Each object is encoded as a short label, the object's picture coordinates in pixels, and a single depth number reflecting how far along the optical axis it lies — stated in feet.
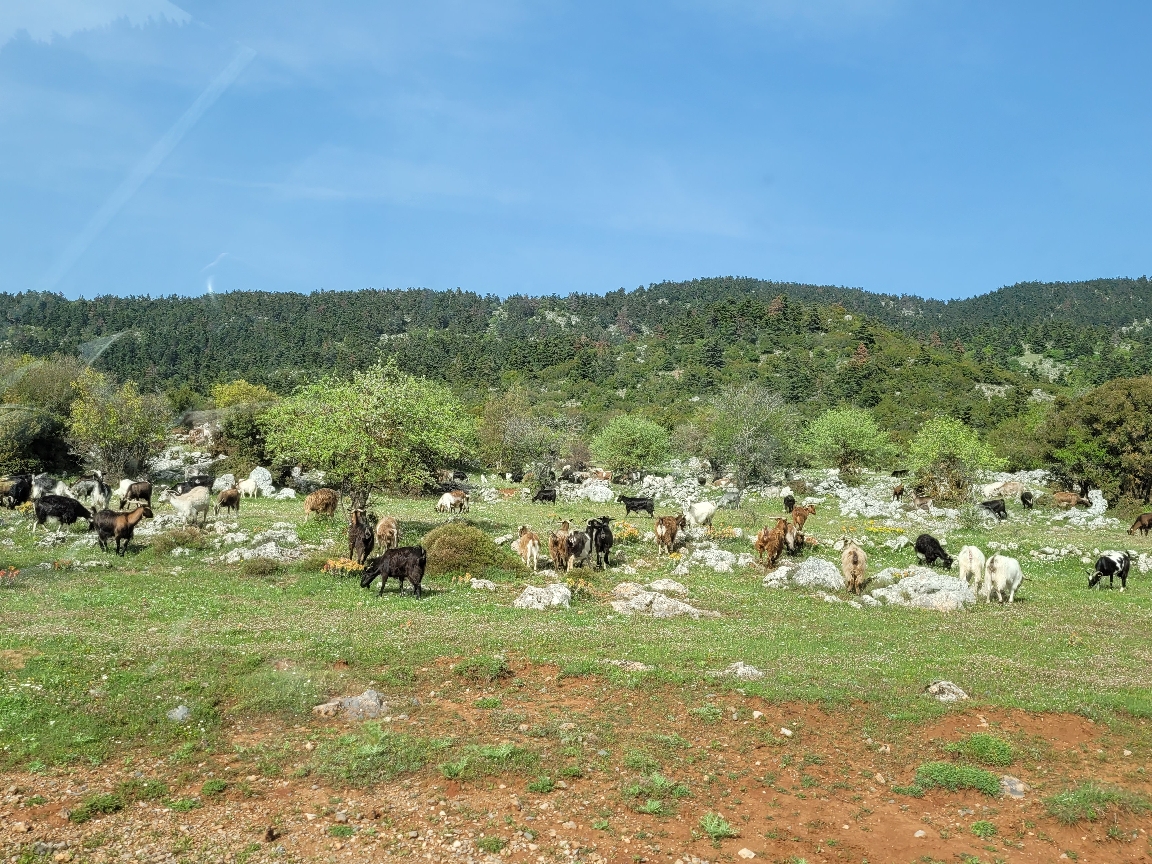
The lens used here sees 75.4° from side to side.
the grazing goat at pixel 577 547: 75.92
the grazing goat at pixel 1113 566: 76.64
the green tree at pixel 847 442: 210.59
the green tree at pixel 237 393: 278.60
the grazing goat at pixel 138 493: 111.45
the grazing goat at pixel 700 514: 109.09
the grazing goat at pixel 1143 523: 111.04
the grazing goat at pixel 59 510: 84.84
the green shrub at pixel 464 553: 72.43
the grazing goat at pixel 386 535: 82.23
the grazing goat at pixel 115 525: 74.38
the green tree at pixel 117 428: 152.46
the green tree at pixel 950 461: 155.63
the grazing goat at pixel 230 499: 106.73
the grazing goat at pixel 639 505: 139.54
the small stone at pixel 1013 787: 32.83
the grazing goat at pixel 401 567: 62.18
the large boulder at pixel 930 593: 66.74
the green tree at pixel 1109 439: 152.87
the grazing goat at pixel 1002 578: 69.97
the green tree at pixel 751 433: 182.91
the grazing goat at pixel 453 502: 129.08
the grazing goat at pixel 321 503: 106.01
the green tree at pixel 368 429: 93.56
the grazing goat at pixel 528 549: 76.13
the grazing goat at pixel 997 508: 140.59
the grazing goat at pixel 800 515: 104.22
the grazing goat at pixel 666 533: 88.33
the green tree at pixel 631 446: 213.66
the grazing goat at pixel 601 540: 79.77
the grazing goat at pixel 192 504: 92.43
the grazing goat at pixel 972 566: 73.05
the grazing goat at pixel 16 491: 109.19
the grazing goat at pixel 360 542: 74.33
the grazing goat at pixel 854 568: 70.95
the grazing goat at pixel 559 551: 75.92
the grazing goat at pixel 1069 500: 156.97
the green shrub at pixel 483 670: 43.16
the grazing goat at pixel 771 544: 83.05
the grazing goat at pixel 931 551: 86.79
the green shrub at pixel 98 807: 28.66
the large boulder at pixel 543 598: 60.54
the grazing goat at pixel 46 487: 112.27
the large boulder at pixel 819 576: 72.57
